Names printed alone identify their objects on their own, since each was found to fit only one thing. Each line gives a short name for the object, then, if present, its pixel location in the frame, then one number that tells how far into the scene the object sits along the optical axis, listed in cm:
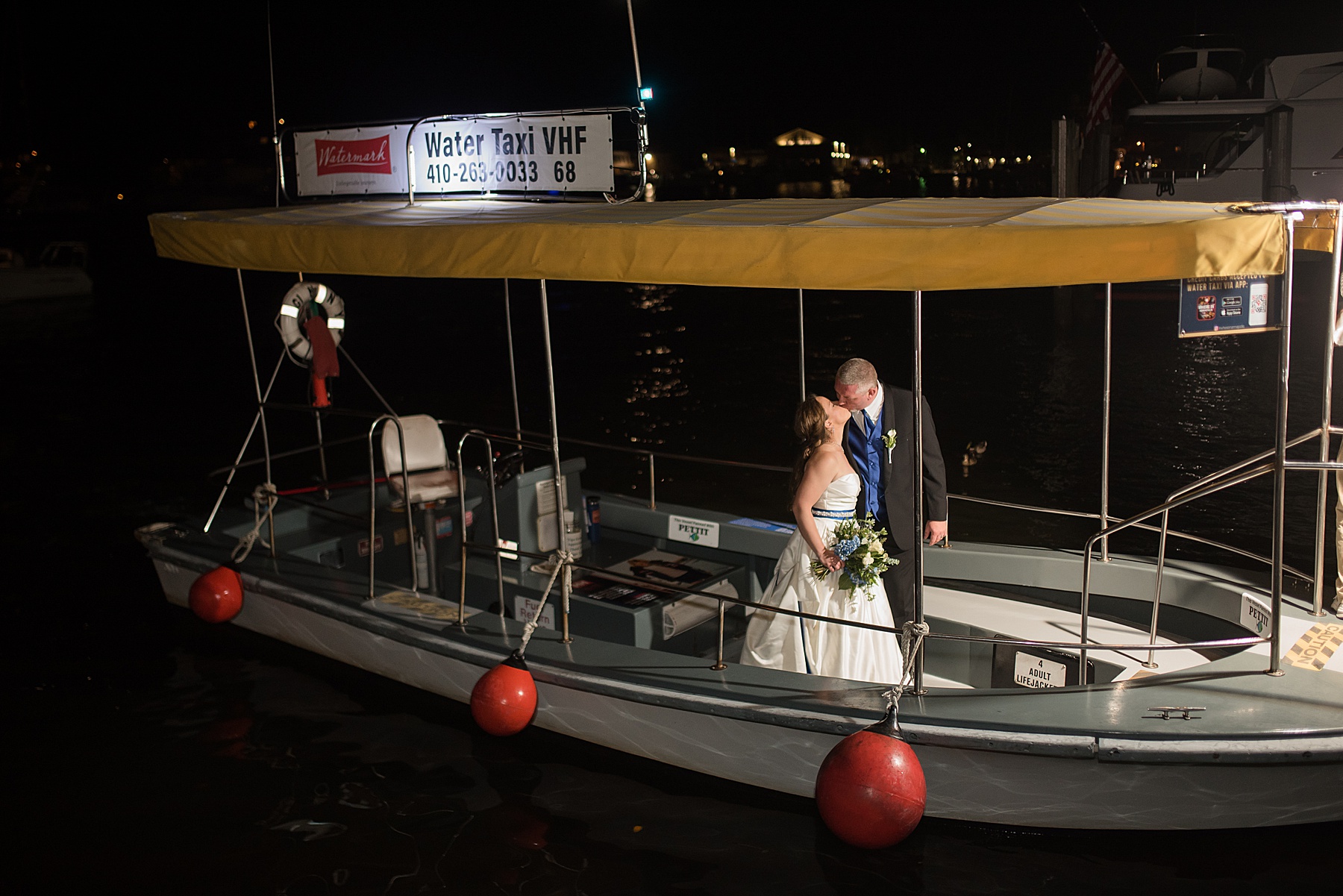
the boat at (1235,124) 2430
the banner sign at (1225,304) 407
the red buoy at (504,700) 536
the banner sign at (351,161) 792
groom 525
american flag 1773
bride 519
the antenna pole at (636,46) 646
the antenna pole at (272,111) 771
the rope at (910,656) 452
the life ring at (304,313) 779
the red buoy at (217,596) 699
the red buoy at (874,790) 432
